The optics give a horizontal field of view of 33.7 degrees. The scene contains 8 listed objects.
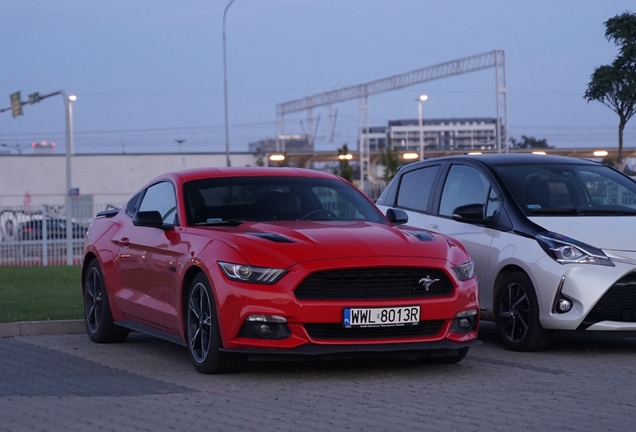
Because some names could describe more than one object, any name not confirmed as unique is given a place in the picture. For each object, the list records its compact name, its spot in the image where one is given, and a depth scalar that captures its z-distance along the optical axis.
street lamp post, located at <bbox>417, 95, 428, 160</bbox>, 68.25
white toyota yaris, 8.53
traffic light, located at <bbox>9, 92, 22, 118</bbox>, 42.46
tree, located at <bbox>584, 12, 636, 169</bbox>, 15.55
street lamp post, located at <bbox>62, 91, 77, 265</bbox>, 30.35
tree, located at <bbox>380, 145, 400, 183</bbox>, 63.06
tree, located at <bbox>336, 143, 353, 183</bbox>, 61.50
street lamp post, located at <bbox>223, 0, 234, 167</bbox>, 52.25
